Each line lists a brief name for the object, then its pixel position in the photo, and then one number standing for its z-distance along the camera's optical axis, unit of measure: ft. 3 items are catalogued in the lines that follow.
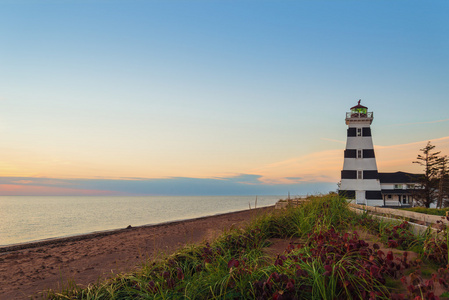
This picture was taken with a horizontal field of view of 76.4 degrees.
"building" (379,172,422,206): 145.79
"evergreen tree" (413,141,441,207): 116.26
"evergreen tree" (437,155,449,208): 114.11
